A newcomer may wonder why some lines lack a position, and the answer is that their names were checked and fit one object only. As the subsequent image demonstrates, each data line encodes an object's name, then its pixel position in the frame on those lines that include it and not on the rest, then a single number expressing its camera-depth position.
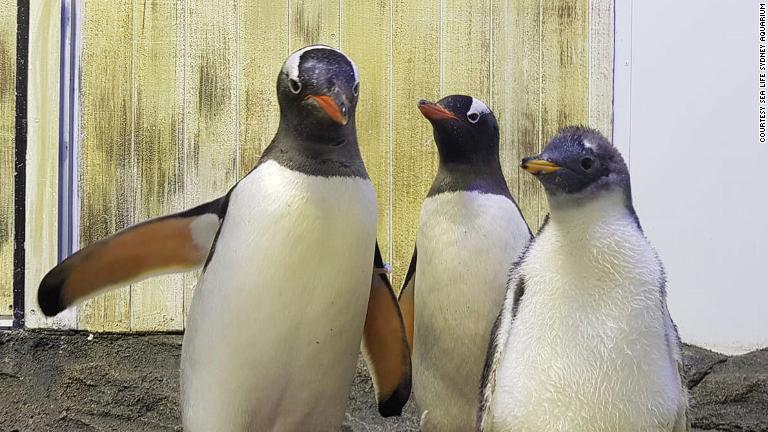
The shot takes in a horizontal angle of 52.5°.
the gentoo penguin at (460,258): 1.28
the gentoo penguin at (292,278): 1.07
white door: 1.66
